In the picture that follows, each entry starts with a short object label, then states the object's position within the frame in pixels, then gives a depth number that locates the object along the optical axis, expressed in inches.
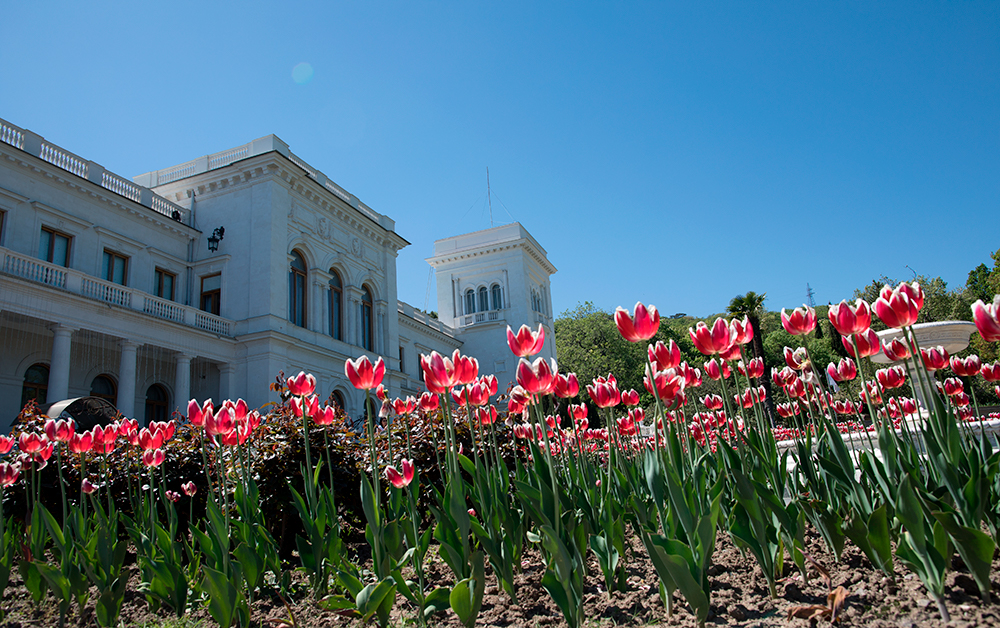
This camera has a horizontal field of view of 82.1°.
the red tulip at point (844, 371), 141.4
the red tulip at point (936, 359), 126.0
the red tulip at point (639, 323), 95.2
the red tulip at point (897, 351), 117.8
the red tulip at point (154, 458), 143.2
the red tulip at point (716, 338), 103.0
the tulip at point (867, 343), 112.0
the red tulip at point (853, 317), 101.2
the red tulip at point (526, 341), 105.7
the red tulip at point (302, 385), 134.7
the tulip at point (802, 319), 115.5
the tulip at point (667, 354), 107.1
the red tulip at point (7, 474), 148.9
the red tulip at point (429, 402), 161.6
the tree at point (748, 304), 1241.4
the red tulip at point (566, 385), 128.6
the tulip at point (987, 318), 81.0
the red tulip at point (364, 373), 118.5
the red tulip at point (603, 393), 129.9
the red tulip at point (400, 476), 116.7
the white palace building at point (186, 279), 552.1
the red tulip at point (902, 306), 92.7
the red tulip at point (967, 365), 142.2
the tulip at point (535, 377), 100.4
